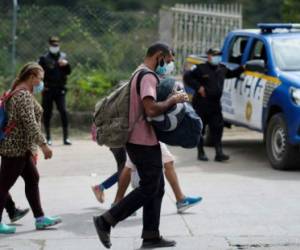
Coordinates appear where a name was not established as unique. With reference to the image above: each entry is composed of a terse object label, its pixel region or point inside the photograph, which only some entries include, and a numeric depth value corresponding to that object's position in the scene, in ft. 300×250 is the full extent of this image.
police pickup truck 42.83
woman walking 30.99
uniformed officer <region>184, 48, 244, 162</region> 46.19
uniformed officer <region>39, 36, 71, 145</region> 52.90
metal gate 63.46
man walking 27.94
